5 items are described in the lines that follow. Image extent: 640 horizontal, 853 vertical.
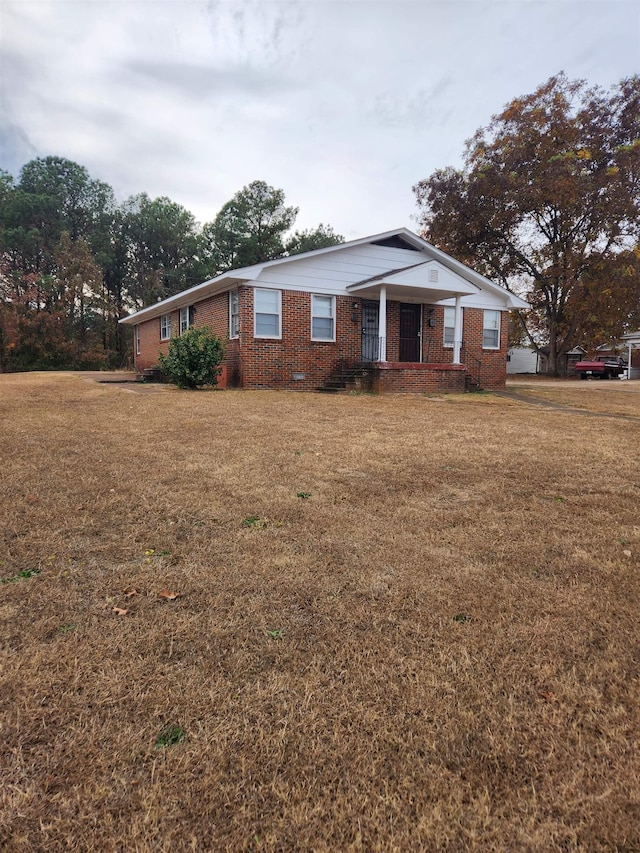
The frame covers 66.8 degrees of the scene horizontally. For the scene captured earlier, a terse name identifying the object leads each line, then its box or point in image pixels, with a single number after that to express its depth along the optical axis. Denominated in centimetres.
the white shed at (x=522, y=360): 3853
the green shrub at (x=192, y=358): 1231
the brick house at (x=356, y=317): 1382
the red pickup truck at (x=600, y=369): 2886
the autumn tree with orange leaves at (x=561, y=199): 2268
